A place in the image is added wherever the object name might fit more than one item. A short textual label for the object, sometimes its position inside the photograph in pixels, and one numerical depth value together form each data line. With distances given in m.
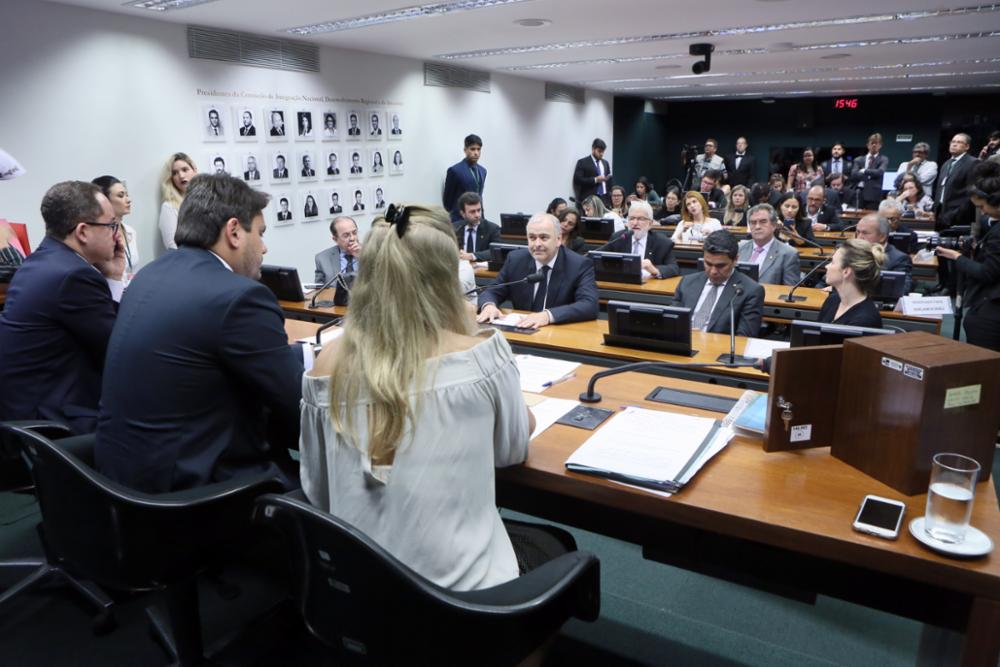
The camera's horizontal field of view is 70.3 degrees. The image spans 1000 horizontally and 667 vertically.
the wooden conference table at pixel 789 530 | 1.28
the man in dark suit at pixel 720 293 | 3.68
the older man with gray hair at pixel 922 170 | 10.48
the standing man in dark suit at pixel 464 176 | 8.77
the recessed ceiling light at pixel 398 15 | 5.47
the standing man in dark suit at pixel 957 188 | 7.31
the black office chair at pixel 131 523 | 1.61
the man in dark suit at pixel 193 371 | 1.72
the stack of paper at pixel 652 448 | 1.58
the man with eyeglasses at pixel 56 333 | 2.23
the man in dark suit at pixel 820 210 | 8.03
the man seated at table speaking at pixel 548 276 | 3.98
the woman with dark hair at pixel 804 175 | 12.41
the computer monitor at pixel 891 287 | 4.22
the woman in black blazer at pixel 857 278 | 3.02
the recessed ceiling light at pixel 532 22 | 6.25
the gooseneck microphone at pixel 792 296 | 4.23
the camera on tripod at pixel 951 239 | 5.34
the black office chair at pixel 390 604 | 1.16
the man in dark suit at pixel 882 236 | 4.68
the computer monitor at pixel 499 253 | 5.24
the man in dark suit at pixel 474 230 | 6.84
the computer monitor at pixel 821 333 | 2.43
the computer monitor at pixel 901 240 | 5.57
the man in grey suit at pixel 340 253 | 4.96
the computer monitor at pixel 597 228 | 6.73
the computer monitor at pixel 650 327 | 3.04
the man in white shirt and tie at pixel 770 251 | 5.08
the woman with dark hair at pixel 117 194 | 4.63
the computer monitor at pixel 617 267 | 4.77
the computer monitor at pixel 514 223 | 7.19
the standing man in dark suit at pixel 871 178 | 11.80
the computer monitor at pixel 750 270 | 4.27
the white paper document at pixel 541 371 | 2.29
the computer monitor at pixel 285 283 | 4.42
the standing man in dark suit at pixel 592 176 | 11.80
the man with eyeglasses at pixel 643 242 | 5.76
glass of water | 1.31
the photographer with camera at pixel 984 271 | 3.81
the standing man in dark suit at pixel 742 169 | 12.91
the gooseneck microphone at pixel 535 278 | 3.06
